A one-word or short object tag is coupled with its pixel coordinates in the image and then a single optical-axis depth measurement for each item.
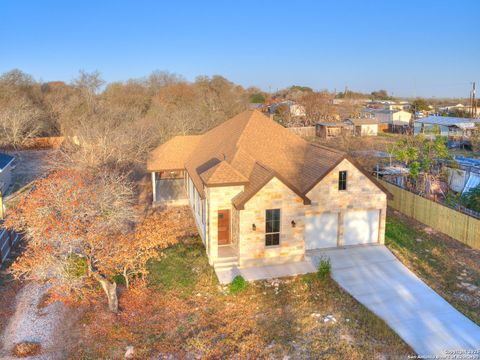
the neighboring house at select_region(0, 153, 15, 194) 29.34
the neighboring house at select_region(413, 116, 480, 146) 58.22
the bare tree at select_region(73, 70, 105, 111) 69.75
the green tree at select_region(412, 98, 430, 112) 99.25
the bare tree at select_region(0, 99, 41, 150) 46.00
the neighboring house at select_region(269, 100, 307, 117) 82.84
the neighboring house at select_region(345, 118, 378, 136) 68.94
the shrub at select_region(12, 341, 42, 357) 12.37
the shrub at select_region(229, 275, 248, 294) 15.58
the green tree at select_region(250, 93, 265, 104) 112.57
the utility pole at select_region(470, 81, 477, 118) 80.95
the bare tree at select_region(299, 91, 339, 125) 78.94
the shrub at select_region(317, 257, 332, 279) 16.48
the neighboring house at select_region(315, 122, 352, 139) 64.19
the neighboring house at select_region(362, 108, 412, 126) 78.25
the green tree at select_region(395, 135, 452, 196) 27.58
